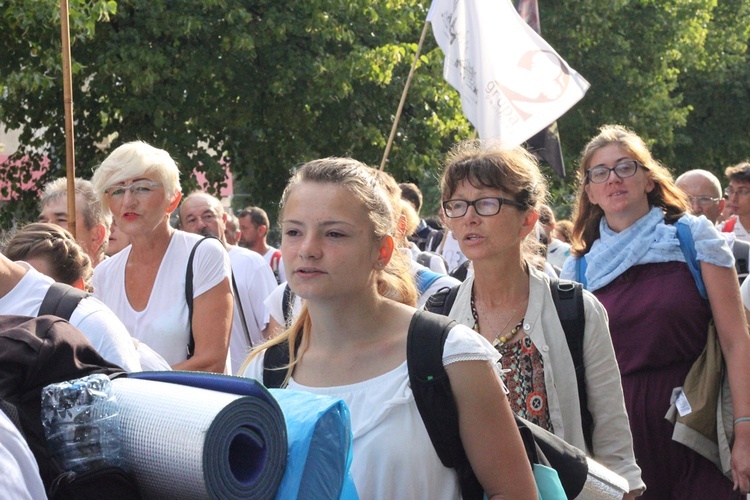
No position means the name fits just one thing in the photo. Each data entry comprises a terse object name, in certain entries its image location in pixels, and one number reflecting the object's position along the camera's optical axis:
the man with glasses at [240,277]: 5.66
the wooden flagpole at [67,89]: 5.21
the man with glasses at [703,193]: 7.65
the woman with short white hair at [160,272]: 4.39
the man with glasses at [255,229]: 11.15
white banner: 7.62
